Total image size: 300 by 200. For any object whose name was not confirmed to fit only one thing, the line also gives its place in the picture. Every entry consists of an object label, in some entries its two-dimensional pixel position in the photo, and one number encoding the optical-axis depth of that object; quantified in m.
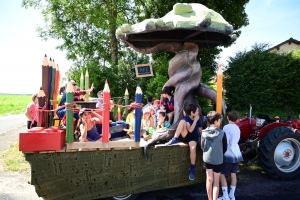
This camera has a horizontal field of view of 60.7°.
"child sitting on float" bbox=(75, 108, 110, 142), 3.48
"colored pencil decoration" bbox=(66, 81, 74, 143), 3.22
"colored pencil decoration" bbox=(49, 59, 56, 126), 3.78
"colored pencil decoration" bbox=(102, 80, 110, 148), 3.28
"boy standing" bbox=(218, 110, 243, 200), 3.72
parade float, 3.26
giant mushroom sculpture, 3.78
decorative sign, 4.82
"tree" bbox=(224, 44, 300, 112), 13.17
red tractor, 4.68
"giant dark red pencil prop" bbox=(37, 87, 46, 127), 3.42
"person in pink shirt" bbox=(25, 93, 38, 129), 5.62
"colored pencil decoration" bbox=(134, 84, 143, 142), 3.44
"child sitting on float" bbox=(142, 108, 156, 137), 5.18
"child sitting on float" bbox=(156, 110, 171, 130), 4.75
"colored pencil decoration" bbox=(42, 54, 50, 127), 3.54
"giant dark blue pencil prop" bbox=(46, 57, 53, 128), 3.65
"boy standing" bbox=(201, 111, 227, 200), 3.50
